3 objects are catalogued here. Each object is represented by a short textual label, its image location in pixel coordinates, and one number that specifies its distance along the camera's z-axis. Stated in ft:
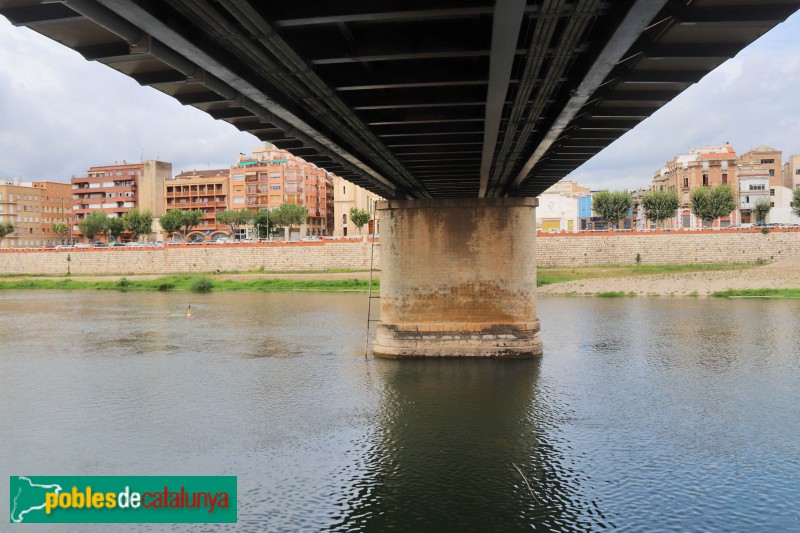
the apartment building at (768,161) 249.14
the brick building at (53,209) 327.88
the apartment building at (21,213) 313.73
